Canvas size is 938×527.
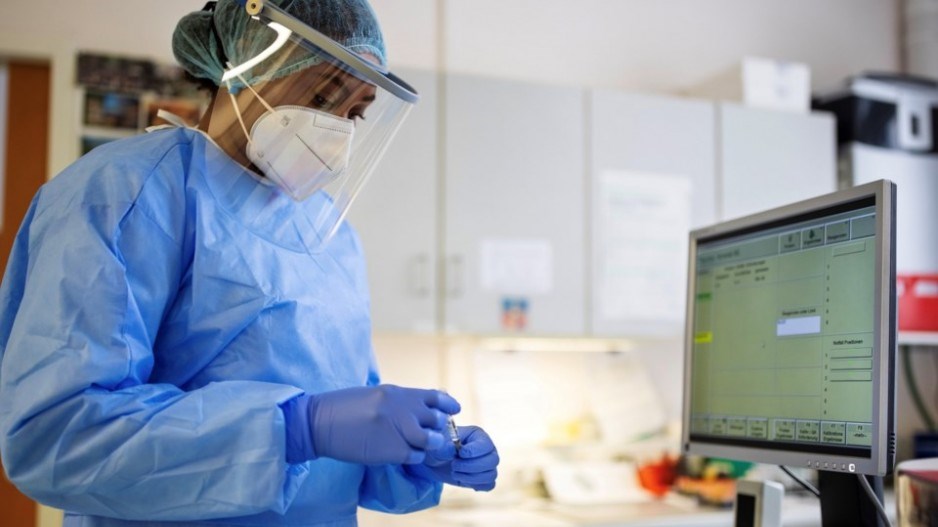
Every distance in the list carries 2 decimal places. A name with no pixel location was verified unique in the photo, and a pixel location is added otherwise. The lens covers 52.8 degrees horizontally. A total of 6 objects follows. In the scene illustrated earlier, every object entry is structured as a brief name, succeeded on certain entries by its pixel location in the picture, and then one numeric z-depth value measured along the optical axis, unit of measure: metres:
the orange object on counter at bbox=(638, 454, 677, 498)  3.05
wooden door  2.75
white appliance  3.40
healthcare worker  1.05
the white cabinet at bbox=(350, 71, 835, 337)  2.80
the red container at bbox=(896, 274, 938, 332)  3.40
